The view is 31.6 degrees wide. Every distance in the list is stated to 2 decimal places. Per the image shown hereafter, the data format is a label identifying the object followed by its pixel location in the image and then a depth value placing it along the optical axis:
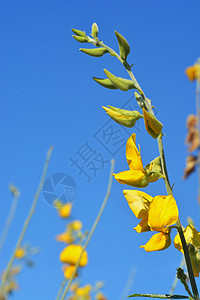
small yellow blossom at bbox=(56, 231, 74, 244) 2.47
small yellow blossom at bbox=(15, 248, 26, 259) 2.32
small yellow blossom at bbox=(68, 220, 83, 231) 2.49
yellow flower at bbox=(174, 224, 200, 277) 0.69
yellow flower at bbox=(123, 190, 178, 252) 0.68
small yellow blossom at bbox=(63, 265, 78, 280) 2.21
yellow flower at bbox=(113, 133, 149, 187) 0.73
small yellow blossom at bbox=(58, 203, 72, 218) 2.38
